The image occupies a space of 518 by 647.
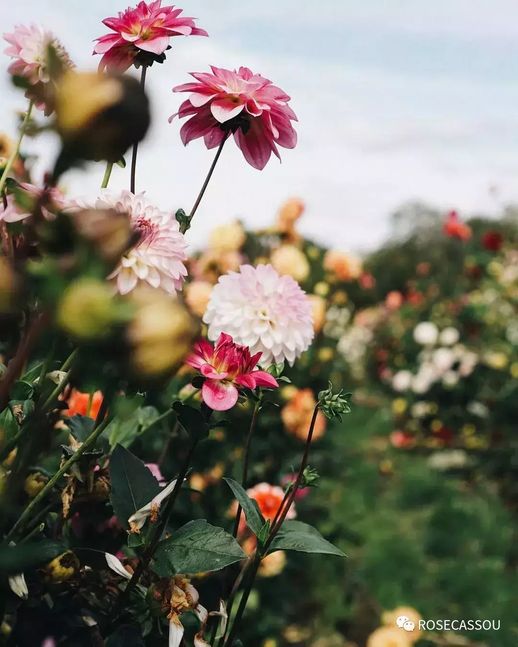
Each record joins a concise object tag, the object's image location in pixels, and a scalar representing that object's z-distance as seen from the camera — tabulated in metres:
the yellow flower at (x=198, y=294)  1.76
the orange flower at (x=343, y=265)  3.19
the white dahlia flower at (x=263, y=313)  0.79
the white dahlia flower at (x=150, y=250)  0.53
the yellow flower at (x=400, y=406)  5.25
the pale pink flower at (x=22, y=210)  0.55
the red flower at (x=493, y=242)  4.95
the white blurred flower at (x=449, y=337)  4.99
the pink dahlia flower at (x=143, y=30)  0.69
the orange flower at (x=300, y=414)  2.34
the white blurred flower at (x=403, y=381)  5.27
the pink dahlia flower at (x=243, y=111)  0.70
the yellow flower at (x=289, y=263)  2.52
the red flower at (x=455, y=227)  5.05
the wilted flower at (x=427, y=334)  5.07
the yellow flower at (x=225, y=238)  2.47
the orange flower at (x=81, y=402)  0.98
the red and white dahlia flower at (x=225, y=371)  0.63
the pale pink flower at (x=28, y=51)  0.67
